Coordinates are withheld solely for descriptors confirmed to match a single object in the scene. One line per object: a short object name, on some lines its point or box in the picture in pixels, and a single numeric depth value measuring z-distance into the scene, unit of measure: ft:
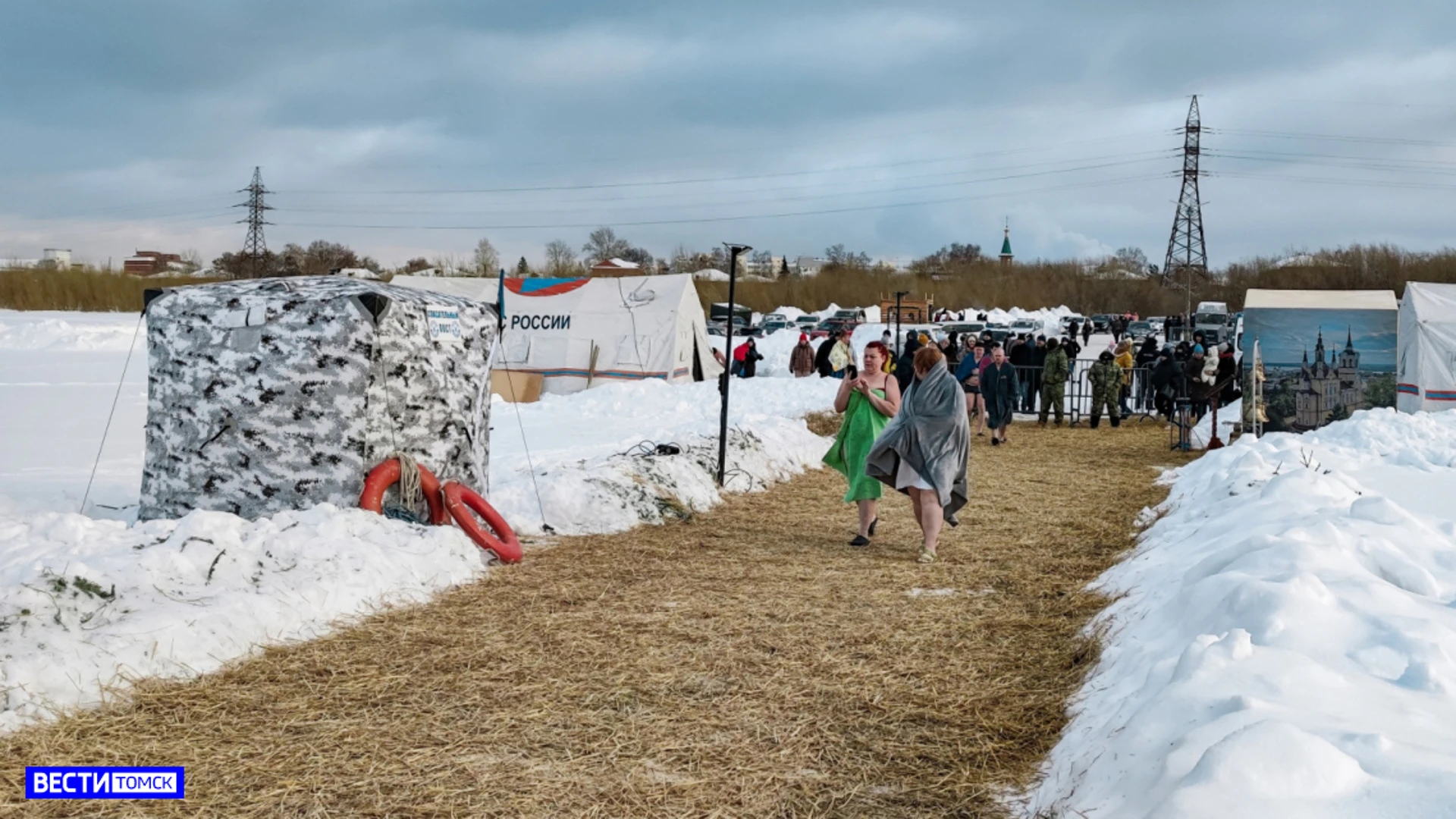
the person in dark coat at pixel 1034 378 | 74.38
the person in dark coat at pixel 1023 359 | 75.01
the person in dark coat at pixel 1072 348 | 77.77
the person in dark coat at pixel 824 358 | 85.46
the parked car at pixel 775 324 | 168.51
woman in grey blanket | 26.37
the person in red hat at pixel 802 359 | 92.02
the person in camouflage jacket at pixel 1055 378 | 66.28
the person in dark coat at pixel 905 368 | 65.62
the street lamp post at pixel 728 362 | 34.12
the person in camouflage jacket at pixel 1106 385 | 66.80
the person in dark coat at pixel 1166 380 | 61.31
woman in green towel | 28.43
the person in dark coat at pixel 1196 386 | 55.31
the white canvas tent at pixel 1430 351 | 56.95
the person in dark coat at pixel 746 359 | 93.09
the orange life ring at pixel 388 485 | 24.70
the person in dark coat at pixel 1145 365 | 72.74
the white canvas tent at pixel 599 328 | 79.66
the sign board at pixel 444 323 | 27.27
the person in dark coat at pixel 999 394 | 56.90
